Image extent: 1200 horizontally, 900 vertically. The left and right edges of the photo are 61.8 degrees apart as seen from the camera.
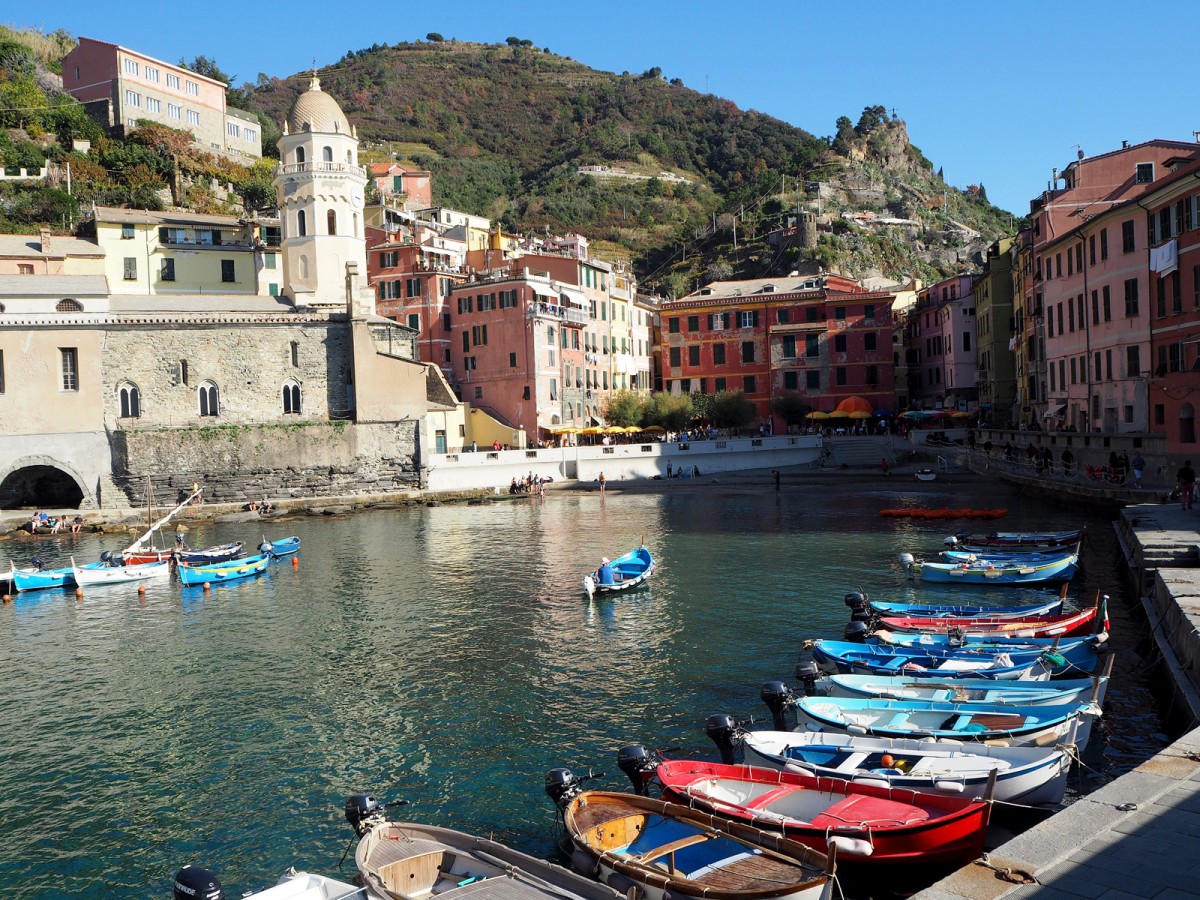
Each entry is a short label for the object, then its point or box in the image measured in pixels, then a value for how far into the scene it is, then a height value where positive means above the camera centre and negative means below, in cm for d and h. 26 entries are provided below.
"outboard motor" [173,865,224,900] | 1074 -478
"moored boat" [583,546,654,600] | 3241 -491
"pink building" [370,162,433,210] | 11131 +2792
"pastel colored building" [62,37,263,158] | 8875 +3213
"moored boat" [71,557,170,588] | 3741 -494
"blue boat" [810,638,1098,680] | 1953 -501
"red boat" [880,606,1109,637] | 2312 -502
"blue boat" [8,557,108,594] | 3697 -488
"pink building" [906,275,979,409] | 8350 +603
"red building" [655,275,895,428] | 7950 +625
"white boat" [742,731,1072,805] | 1397 -503
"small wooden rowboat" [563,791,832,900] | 1108 -510
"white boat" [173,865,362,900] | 1078 -510
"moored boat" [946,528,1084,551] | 3512 -466
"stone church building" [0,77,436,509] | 5675 +279
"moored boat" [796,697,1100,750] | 1544 -498
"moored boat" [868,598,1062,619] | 2494 -500
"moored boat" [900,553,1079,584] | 3091 -503
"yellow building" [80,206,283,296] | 7006 +1358
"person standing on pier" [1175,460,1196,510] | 3328 -268
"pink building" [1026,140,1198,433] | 4547 +594
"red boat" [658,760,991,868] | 1240 -512
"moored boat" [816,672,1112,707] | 1706 -493
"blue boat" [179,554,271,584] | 3759 -499
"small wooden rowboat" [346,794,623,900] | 1105 -508
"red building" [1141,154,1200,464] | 3875 +402
